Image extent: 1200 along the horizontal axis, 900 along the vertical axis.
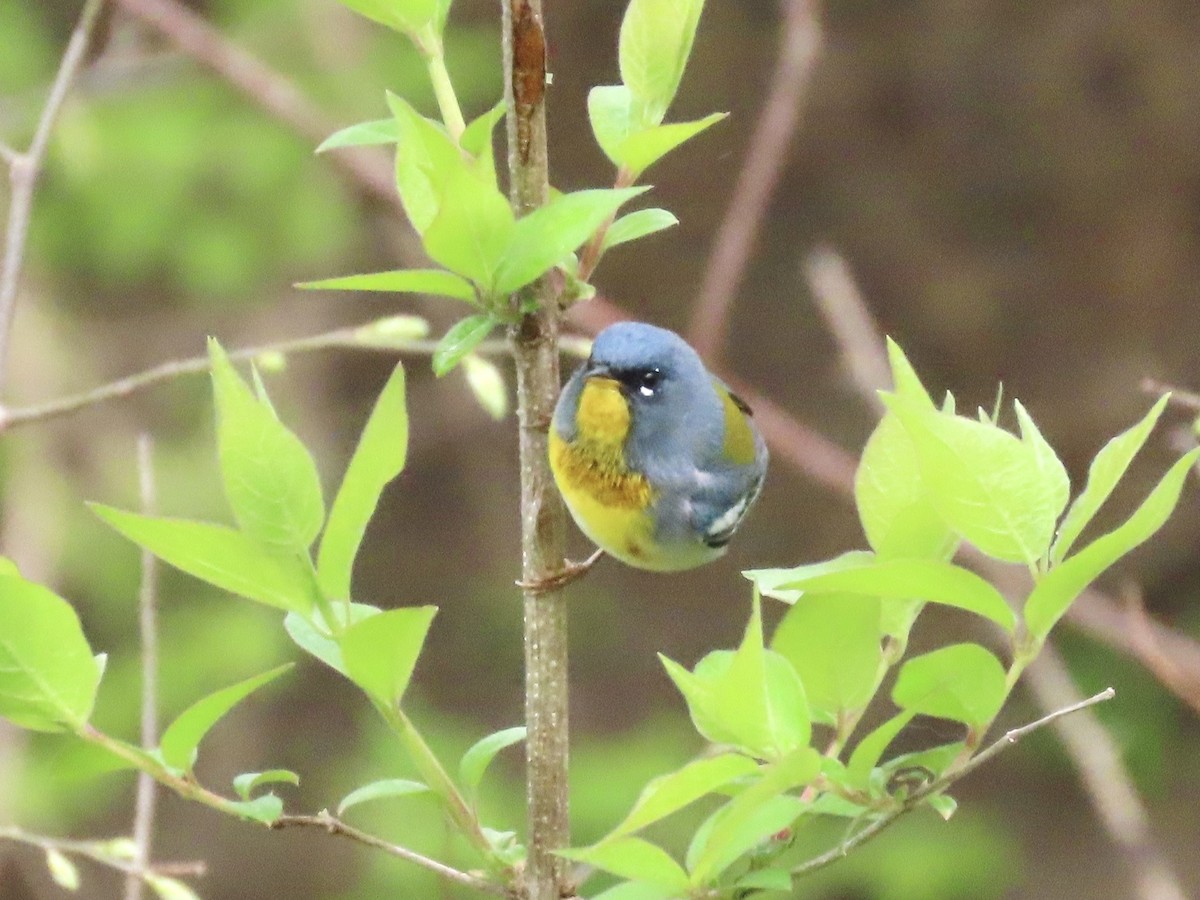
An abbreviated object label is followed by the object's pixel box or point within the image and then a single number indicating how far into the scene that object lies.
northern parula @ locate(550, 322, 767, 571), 4.24
